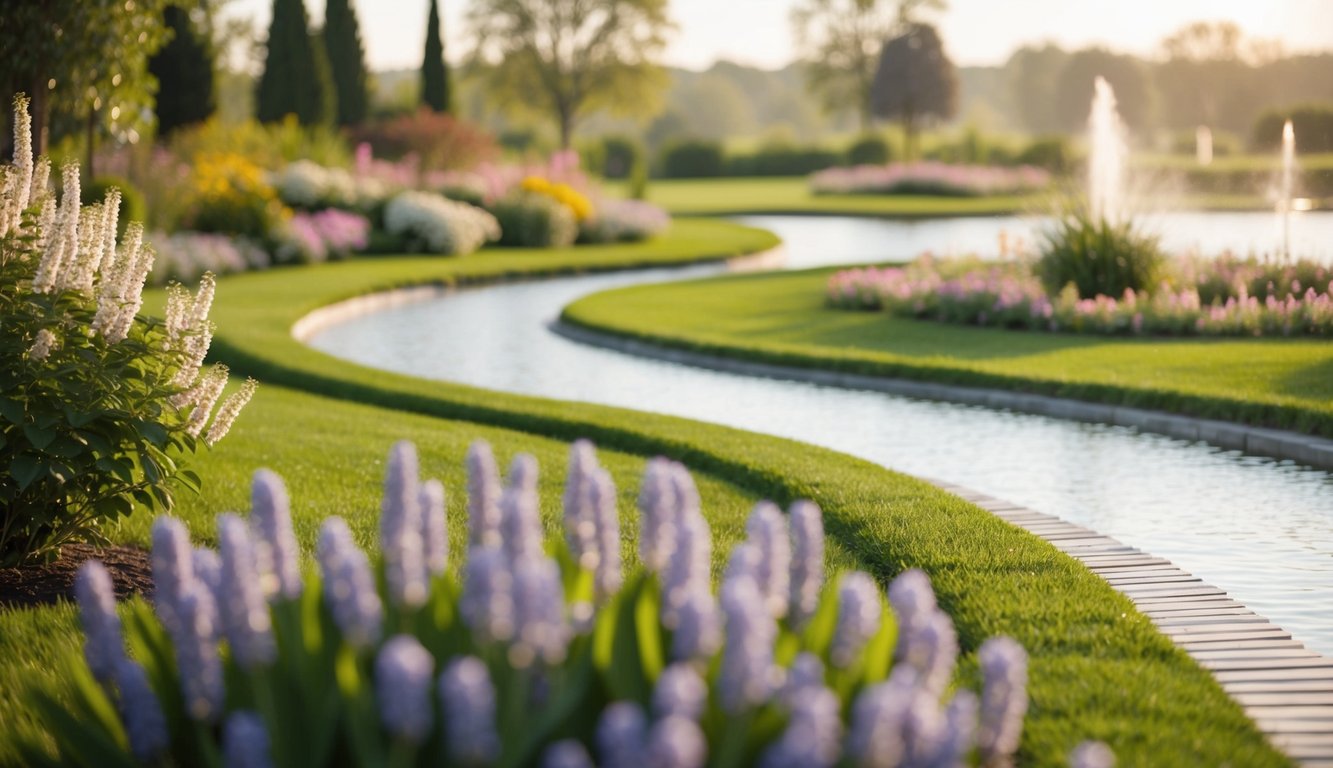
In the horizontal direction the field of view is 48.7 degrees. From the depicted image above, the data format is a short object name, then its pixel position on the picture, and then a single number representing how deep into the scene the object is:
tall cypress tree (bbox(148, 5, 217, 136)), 30.64
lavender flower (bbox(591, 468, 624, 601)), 3.27
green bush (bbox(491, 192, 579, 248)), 30.09
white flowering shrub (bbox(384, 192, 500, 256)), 27.61
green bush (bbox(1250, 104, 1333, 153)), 54.62
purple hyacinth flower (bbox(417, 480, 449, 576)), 3.09
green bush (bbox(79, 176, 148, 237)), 19.52
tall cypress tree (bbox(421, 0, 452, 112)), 40.66
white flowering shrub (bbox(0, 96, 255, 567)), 5.44
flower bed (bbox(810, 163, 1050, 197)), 50.88
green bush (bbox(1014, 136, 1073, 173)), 56.44
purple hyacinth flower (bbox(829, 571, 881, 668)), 2.84
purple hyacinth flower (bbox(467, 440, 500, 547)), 3.22
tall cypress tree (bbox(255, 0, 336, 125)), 36.56
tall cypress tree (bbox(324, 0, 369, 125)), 41.16
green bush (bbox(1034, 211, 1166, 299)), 15.62
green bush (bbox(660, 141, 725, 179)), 68.19
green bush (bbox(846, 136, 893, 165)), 62.34
